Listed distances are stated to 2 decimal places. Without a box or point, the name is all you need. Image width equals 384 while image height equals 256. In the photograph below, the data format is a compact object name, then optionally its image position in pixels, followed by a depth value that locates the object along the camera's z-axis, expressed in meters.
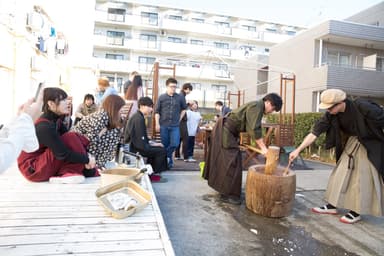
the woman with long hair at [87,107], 5.05
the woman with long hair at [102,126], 2.96
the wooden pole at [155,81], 7.10
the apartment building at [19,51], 6.41
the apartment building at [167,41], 23.64
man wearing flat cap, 2.78
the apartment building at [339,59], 12.09
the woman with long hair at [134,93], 4.97
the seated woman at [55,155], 2.31
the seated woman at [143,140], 3.88
